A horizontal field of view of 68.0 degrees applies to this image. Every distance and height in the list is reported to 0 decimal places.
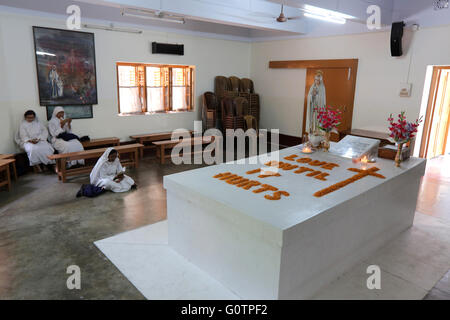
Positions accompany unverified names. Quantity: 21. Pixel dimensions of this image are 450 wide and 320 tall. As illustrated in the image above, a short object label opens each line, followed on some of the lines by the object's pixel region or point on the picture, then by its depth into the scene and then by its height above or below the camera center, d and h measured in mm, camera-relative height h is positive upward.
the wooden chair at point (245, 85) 10321 +65
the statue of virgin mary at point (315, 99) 6250 -179
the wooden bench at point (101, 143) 7487 -1342
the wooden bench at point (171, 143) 7645 -1335
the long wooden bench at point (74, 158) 6227 -1416
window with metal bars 8430 -84
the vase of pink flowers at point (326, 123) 5010 -495
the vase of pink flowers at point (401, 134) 4299 -529
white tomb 2732 -1273
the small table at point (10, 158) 5983 -1411
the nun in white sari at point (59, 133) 6859 -1075
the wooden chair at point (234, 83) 10055 +114
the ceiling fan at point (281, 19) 6862 +1403
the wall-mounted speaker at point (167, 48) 8344 +917
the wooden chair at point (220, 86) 9781 +17
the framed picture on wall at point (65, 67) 6867 +321
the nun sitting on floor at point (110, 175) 5648 -1558
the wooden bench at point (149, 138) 8336 -1326
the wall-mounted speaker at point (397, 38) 6973 +1112
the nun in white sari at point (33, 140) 6629 -1171
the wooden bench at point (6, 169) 5525 -1468
